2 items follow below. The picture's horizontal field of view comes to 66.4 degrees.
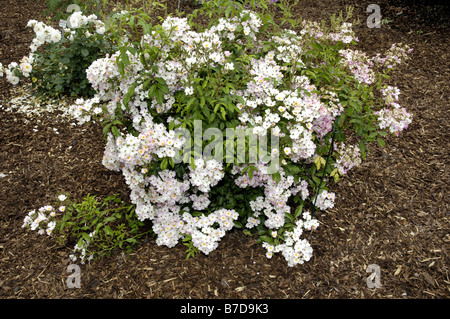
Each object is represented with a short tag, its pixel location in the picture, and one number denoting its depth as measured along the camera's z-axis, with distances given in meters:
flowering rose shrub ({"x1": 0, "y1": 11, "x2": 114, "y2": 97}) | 3.56
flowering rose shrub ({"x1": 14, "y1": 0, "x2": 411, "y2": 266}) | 2.25
